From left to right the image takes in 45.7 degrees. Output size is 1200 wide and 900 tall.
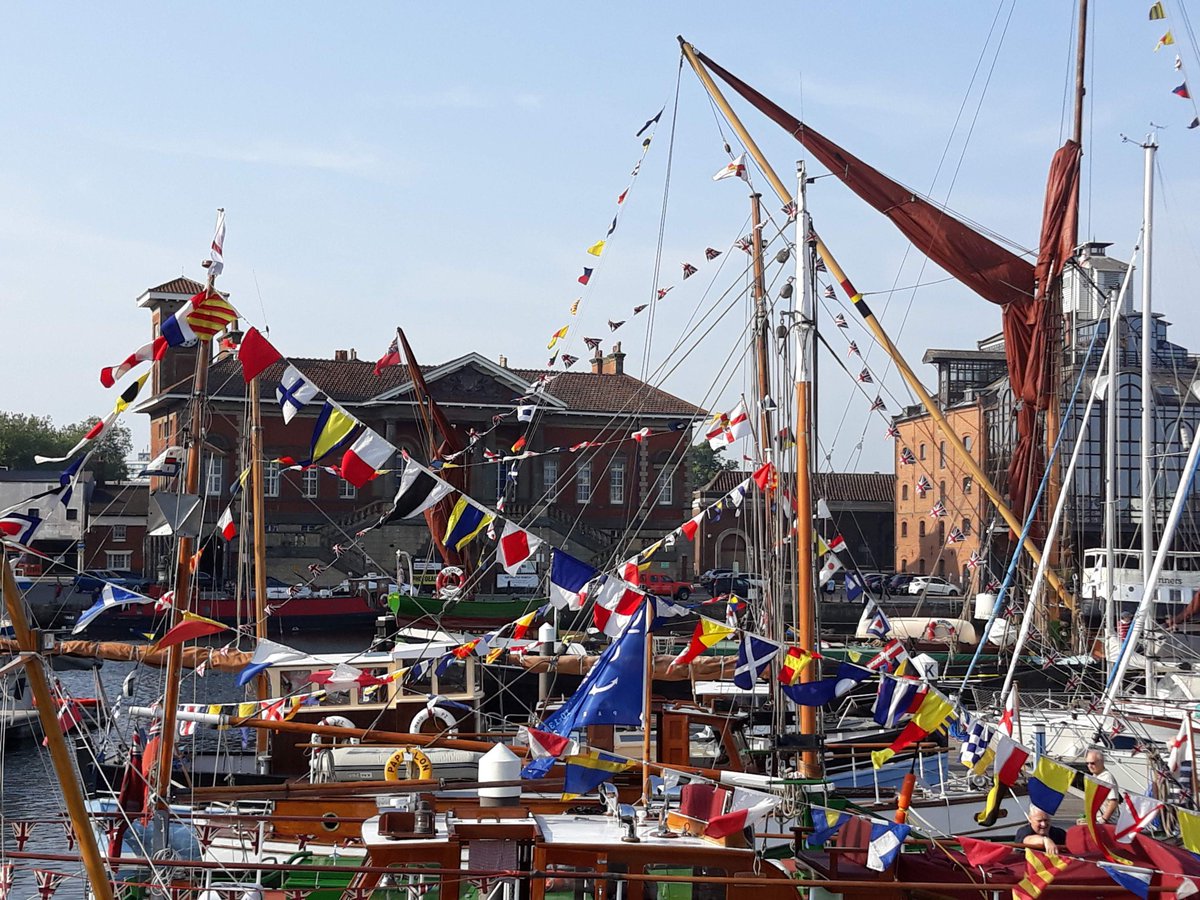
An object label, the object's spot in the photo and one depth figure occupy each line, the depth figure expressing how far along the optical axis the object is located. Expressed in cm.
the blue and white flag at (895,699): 1245
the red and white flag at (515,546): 1273
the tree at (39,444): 9656
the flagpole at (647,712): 1308
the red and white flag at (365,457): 1259
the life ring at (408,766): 1805
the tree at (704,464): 10881
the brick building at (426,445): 6231
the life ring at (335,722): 2044
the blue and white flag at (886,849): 1173
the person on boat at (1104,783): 1226
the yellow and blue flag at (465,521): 1279
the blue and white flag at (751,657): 1320
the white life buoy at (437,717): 2000
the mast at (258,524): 2408
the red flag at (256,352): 1237
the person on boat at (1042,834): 1167
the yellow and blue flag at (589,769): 1259
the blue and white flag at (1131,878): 1108
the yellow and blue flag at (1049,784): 1163
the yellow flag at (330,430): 1259
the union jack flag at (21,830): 1465
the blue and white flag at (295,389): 1295
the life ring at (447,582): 3209
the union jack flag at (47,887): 1304
